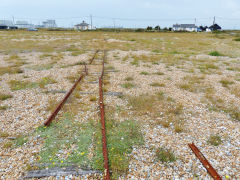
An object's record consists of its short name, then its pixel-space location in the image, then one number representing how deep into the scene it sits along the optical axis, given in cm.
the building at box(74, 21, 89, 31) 12169
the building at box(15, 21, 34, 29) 12428
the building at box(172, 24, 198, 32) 11719
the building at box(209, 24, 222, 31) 9938
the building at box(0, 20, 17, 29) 8391
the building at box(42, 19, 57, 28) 17250
